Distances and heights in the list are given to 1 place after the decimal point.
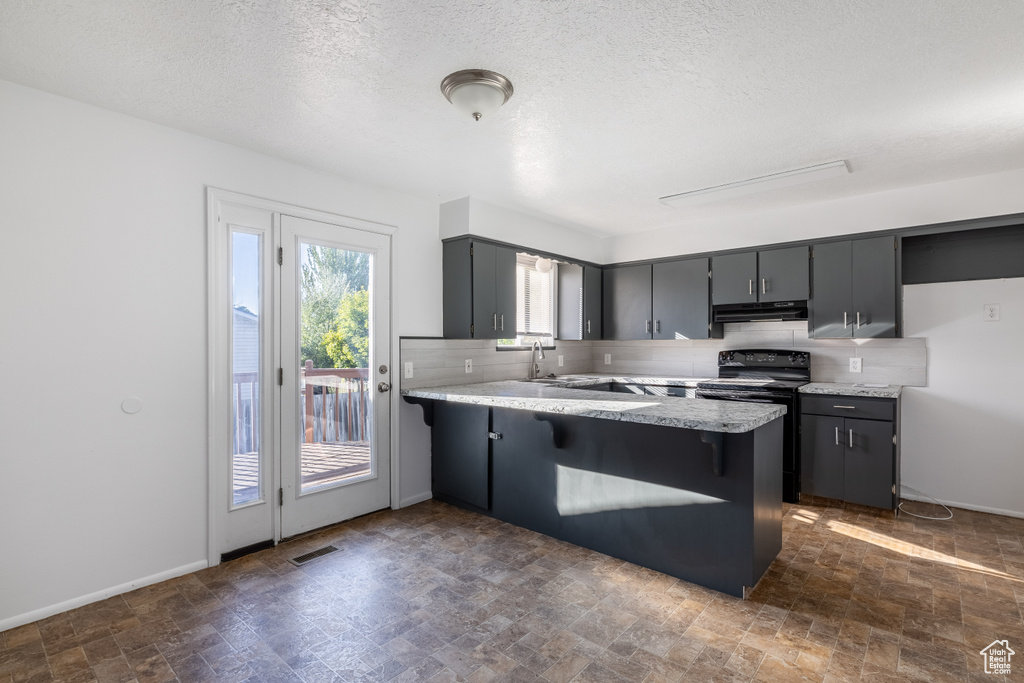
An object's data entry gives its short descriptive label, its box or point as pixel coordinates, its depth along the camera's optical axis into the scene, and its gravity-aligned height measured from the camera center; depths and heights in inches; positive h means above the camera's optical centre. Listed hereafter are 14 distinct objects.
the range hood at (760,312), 168.7 +9.3
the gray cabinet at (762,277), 165.8 +21.2
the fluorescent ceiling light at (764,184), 129.0 +42.9
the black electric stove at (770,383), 155.3 -14.3
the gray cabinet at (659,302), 187.3 +14.7
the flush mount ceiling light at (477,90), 83.7 +42.2
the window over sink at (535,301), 192.9 +15.4
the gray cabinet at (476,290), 154.7 +15.4
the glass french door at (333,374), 125.8 -9.0
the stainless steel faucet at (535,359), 193.3 -7.4
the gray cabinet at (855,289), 151.0 +15.2
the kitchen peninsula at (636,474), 94.5 -29.5
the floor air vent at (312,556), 112.7 -49.2
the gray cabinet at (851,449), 142.0 -32.0
